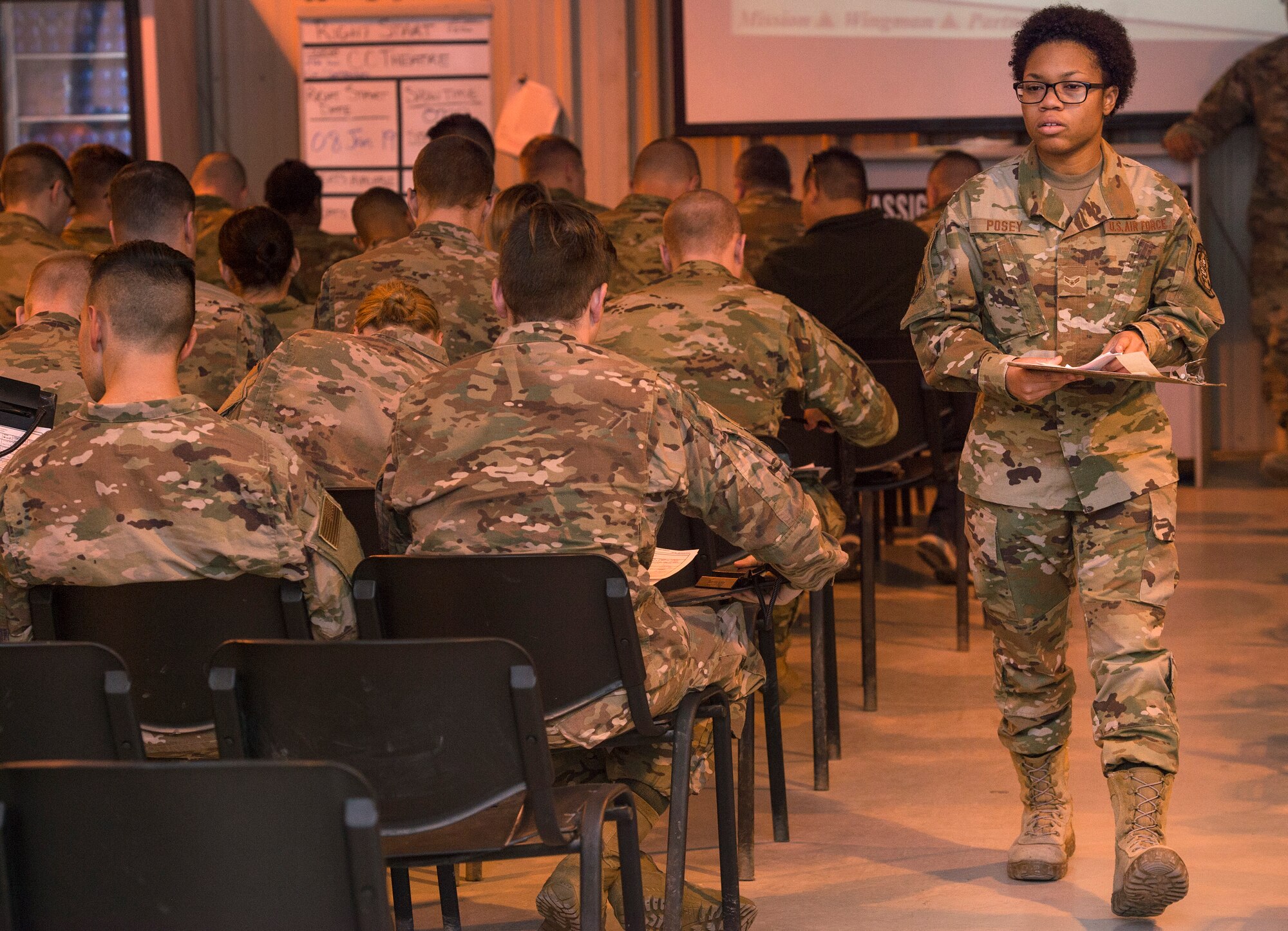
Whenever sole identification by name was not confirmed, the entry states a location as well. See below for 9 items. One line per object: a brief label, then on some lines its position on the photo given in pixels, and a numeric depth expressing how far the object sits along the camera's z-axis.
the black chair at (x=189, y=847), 2.84
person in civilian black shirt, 10.95
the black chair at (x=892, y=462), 8.75
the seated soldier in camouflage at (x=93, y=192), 11.65
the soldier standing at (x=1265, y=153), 15.05
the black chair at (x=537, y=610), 4.48
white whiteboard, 16.19
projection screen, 15.70
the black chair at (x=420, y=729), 3.81
